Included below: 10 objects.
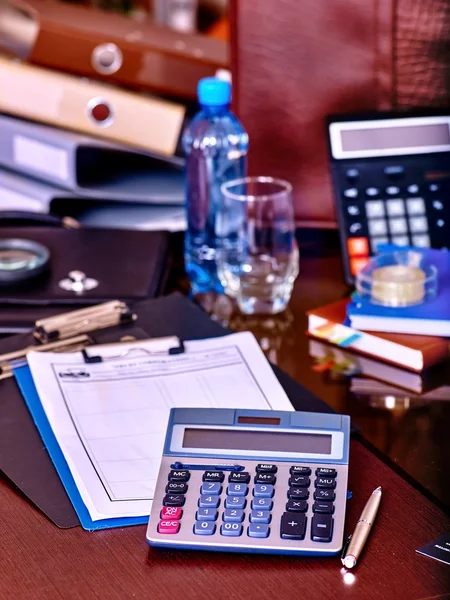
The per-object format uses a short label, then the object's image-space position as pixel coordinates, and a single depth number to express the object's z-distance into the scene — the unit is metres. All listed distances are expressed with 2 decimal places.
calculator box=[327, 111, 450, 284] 1.27
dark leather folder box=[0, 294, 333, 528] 0.97
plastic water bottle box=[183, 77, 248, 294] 1.35
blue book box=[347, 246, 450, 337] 1.14
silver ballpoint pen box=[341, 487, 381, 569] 0.90
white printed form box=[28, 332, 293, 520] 0.97
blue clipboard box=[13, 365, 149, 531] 0.94
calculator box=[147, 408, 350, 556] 0.91
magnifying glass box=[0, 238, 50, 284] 1.26
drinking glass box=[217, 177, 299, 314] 1.25
